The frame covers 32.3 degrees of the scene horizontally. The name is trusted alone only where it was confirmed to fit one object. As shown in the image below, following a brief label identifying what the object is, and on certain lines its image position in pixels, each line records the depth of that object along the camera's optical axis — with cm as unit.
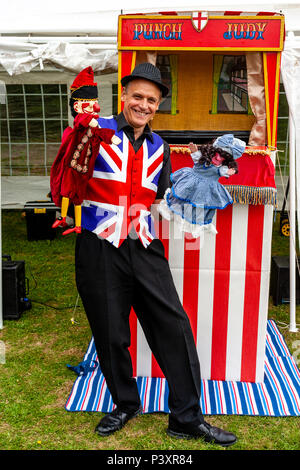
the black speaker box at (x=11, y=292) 406
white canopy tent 392
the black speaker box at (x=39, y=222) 636
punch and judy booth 277
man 240
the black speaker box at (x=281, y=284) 446
